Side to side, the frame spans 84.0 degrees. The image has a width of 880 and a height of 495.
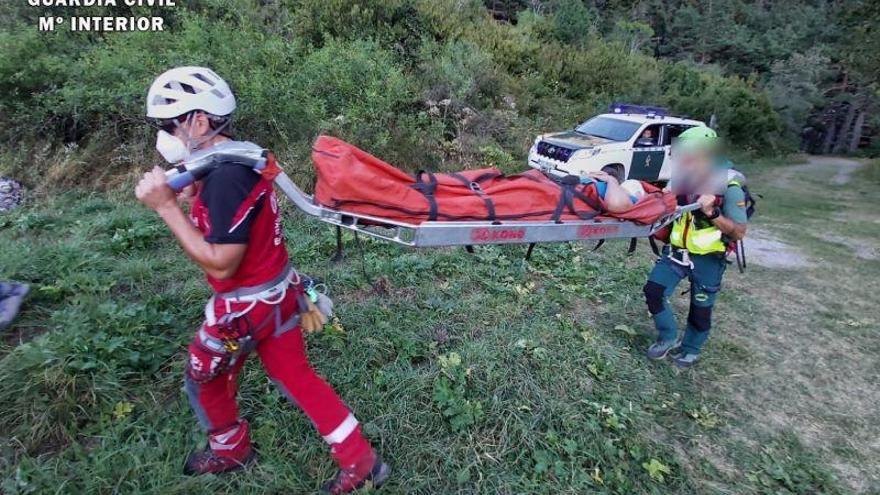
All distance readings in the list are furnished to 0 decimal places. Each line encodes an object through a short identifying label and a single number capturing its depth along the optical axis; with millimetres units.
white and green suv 9578
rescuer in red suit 1809
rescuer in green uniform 3266
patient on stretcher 2719
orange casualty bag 2180
